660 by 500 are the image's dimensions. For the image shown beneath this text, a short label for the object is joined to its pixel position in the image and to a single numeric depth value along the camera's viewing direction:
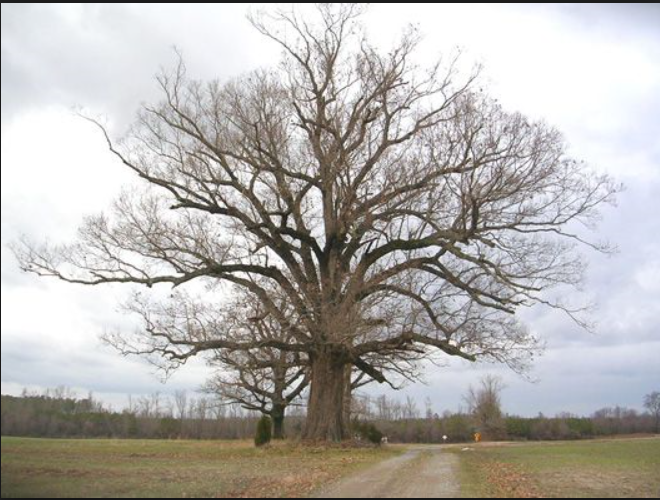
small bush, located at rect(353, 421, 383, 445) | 35.56
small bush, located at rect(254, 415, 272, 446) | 35.80
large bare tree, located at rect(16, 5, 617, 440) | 25.73
